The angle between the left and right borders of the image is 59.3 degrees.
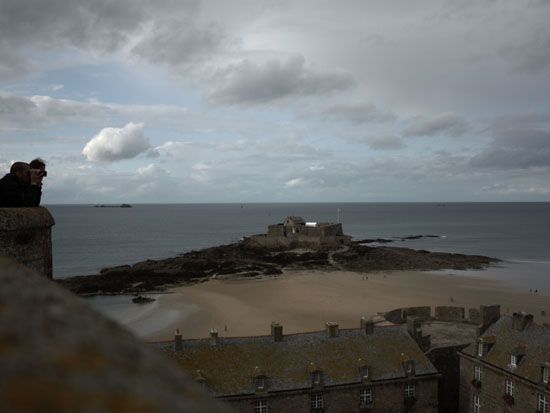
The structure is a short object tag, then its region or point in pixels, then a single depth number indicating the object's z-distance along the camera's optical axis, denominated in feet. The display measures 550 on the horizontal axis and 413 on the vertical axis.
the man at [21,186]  31.40
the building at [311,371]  77.56
